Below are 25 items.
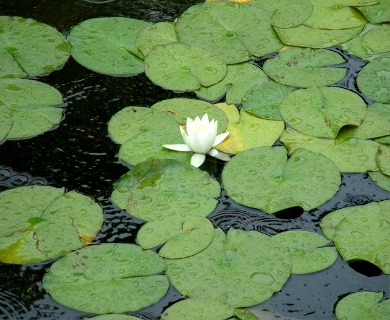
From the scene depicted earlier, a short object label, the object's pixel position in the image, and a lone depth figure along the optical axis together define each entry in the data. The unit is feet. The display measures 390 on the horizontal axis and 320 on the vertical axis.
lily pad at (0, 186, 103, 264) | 17.02
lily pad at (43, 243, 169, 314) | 15.89
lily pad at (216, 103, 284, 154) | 20.08
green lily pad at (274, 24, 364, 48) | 23.52
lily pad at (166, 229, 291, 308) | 16.15
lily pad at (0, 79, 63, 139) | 20.44
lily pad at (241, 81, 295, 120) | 21.06
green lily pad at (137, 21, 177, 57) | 23.29
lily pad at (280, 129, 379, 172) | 19.52
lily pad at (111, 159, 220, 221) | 18.12
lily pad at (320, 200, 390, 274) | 17.07
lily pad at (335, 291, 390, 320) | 15.72
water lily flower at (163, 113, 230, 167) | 19.26
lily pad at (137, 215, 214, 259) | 17.06
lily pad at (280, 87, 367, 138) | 20.59
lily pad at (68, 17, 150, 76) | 22.61
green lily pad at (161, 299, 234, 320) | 15.58
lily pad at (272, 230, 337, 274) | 16.85
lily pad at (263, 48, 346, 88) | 22.17
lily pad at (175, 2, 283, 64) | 23.26
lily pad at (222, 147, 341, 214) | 18.42
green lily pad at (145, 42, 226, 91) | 22.04
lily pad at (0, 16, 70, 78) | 22.44
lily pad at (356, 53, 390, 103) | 21.80
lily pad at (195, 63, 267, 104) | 21.69
